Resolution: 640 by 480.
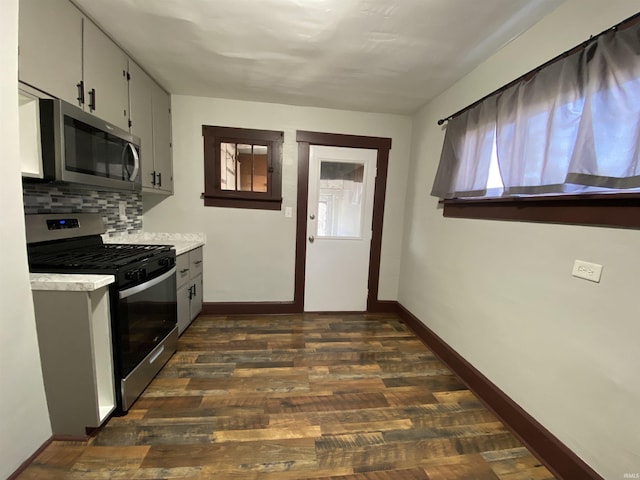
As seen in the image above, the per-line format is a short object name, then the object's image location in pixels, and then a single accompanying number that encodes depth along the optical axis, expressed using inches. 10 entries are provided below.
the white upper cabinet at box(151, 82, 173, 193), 95.6
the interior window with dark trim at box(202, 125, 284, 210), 111.4
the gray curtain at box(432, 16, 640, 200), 42.4
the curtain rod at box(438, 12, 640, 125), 42.7
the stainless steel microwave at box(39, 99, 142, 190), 50.4
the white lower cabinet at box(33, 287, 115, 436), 50.4
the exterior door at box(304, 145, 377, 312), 119.3
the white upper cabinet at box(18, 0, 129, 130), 49.2
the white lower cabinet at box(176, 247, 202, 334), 92.8
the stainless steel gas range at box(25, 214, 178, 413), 56.4
